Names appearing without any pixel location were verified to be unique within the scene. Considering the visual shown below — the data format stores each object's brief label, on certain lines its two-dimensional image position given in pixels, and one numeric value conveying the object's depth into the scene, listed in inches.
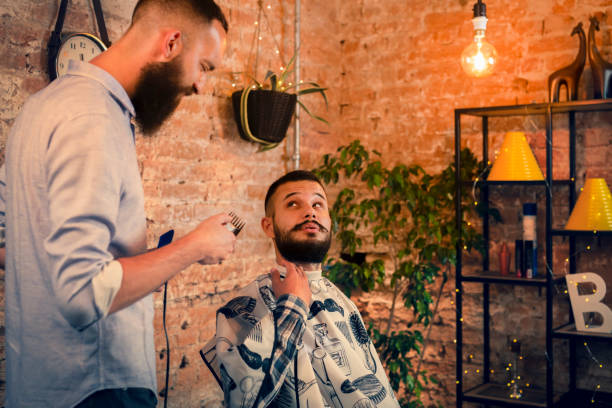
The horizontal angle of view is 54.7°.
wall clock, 82.6
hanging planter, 117.3
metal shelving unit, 118.6
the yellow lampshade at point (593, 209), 116.3
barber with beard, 44.0
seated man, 67.1
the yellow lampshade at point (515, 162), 123.1
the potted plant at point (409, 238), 129.3
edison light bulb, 125.3
